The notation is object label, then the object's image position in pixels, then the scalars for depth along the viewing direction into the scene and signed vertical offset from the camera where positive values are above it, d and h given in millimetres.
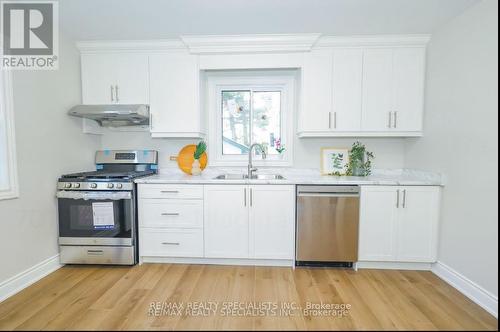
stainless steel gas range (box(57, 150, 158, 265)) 2309 -575
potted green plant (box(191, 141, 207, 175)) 2814 +35
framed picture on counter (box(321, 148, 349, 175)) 2855 -15
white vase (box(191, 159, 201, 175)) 2822 -96
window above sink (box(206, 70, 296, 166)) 2902 +561
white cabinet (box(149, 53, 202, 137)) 2584 +717
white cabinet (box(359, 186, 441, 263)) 2266 -626
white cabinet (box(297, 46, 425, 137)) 2463 +716
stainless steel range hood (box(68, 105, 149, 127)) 2424 +505
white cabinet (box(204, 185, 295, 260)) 2348 -617
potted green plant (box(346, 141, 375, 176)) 2695 -32
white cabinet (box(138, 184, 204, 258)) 2400 -613
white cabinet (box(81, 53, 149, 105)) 2611 +910
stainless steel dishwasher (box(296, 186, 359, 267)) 2281 -619
